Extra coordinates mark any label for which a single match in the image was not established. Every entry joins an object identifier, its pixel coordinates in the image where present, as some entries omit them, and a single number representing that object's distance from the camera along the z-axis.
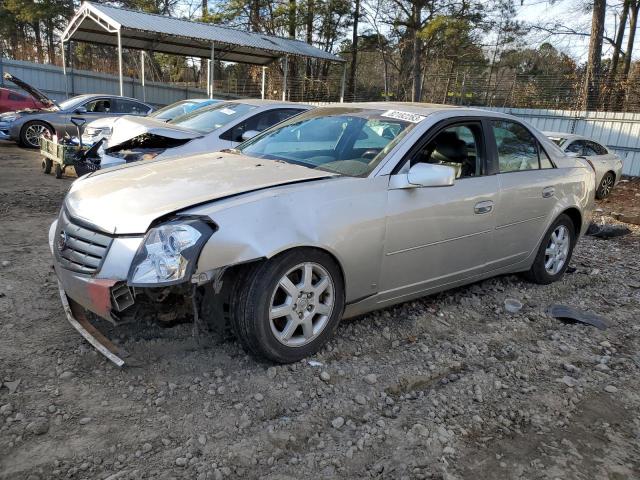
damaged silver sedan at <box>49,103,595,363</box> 2.71
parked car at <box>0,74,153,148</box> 12.29
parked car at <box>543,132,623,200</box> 10.62
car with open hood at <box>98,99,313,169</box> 6.64
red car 14.51
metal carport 16.20
